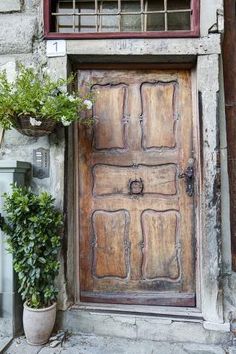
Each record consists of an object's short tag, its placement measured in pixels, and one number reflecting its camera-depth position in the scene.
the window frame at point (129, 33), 2.12
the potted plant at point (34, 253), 1.95
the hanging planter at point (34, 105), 1.88
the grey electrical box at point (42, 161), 2.19
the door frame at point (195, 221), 2.16
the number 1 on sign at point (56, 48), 2.17
